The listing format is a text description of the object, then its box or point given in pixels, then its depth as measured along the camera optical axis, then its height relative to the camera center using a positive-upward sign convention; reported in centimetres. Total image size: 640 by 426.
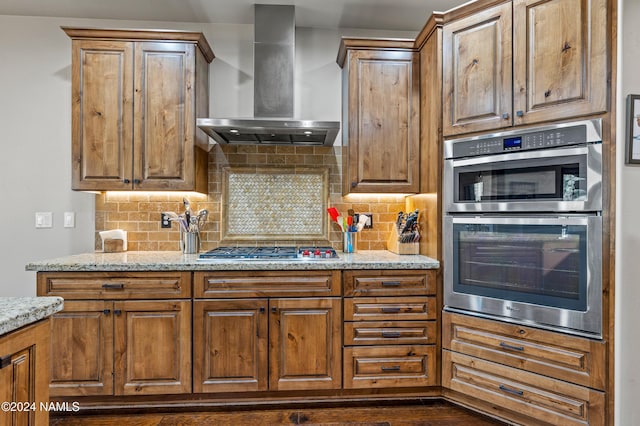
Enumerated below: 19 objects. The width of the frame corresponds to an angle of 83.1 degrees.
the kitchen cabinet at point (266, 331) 221 -74
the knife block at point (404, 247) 261 -25
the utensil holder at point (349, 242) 283 -23
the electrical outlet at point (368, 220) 294 -6
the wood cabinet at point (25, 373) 96 -47
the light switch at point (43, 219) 281 -7
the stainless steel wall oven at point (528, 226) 183 -7
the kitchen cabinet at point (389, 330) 227 -74
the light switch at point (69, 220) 283 -7
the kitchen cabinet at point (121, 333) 216 -73
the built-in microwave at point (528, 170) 183 +24
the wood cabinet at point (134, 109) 249 +71
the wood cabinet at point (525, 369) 183 -86
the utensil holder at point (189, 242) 272 -23
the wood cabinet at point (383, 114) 260 +71
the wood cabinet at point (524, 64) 182 +83
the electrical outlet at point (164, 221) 286 -8
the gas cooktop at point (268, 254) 236 -28
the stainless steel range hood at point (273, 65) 266 +109
